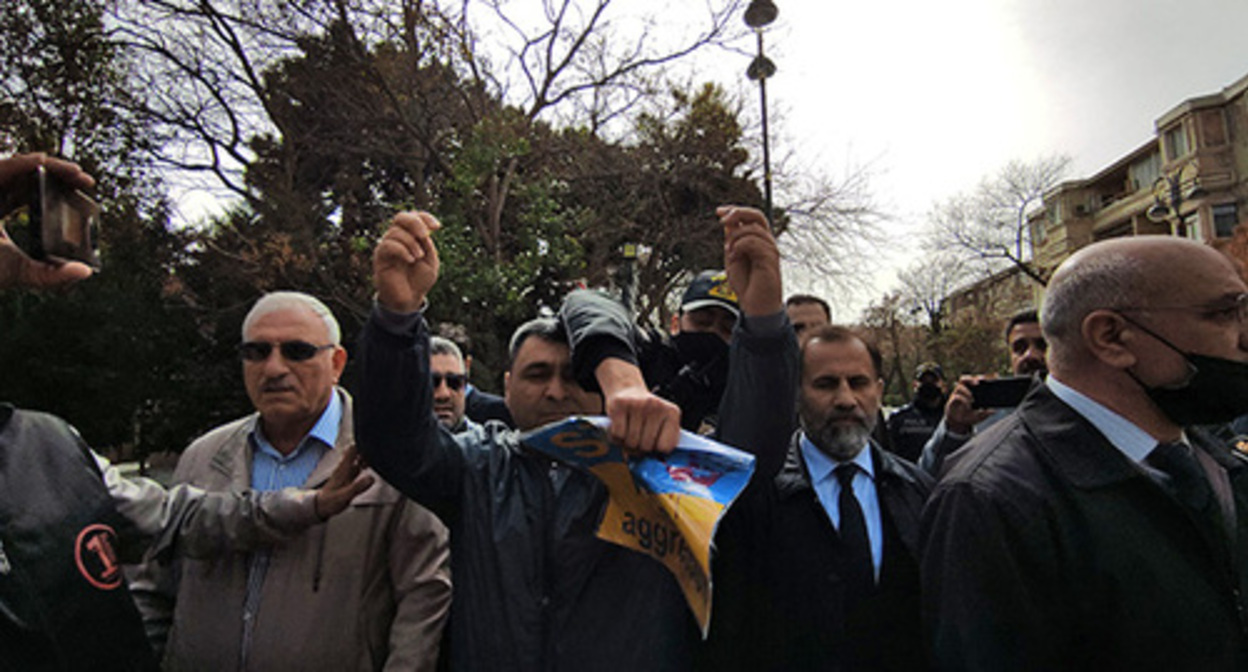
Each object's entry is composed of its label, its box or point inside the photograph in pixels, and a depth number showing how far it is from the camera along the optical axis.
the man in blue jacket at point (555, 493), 1.61
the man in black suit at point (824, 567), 1.92
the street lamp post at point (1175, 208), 16.24
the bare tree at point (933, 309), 38.25
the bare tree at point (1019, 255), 28.52
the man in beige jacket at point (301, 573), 2.04
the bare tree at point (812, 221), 15.39
